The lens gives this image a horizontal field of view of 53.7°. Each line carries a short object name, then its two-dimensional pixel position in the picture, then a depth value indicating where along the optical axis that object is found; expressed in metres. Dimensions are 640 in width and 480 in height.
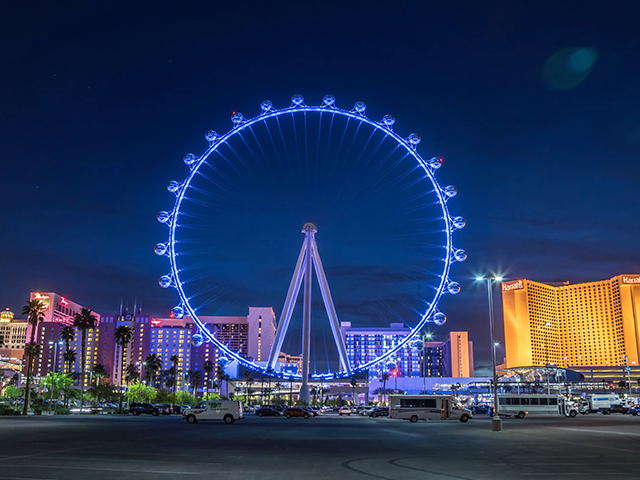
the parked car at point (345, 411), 88.46
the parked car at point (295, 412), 66.81
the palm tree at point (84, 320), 102.94
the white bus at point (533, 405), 64.88
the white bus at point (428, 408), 55.72
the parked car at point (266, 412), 72.19
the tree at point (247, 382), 158.90
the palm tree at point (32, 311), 85.38
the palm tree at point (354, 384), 157.44
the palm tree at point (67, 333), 112.02
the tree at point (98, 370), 144.50
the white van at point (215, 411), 49.31
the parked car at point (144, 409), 74.88
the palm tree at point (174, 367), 156.38
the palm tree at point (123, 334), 106.47
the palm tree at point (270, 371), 90.38
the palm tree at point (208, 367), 158.07
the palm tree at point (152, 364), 134.62
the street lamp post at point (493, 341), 36.56
